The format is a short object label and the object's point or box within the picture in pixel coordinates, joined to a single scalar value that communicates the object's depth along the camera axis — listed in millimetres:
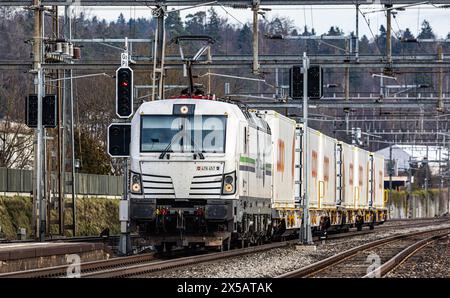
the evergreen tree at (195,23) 120225
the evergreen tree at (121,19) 135062
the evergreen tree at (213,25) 114075
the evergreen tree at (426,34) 149100
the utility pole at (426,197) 110938
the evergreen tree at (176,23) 119588
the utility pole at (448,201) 118975
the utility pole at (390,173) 93612
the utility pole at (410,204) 101712
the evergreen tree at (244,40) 136375
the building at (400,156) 147175
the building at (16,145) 59906
